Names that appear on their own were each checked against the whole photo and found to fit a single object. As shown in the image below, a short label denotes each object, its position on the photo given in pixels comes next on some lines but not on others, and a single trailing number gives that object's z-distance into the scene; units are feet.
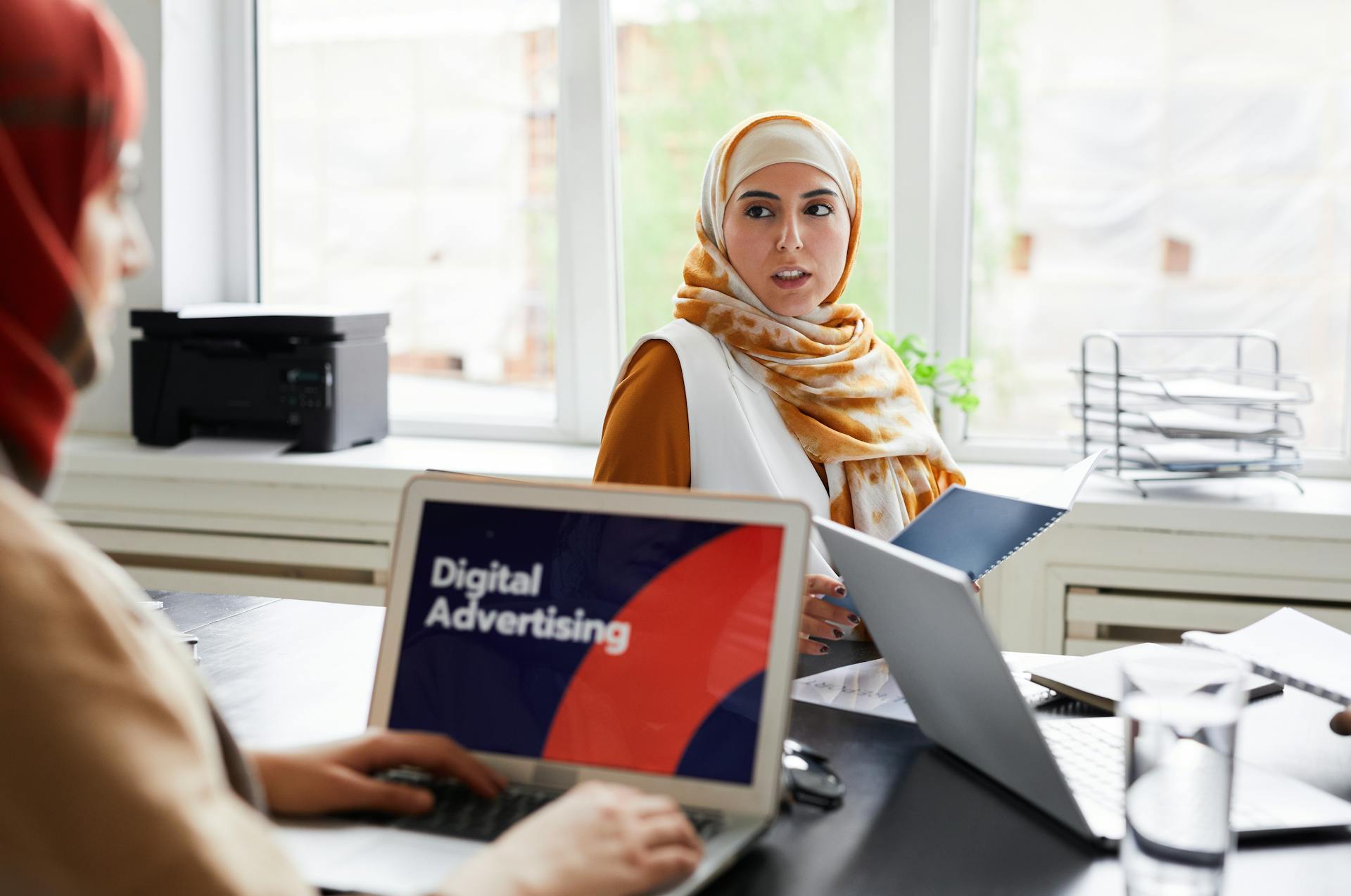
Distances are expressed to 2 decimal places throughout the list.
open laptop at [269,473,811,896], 2.86
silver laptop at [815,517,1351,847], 2.97
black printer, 9.31
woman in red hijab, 1.84
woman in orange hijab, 6.05
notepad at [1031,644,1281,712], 3.96
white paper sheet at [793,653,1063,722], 3.91
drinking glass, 2.60
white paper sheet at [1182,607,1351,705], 3.84
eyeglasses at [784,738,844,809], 3.15
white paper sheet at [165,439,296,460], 9.53
